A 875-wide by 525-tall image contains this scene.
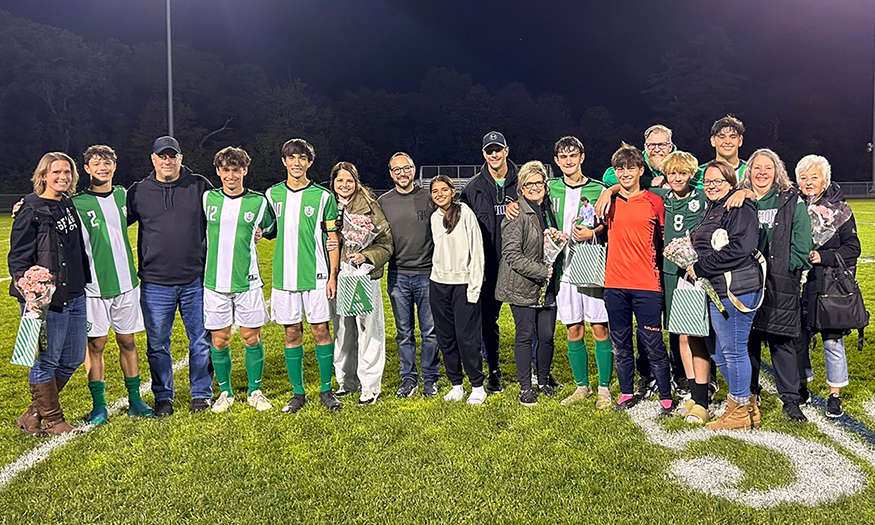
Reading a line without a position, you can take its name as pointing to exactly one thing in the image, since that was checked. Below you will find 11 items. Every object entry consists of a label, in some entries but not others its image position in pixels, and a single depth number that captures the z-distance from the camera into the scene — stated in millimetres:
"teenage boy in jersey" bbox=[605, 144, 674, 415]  4445
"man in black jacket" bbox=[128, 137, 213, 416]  4562
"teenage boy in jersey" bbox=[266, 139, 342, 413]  4734
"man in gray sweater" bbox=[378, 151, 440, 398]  5051
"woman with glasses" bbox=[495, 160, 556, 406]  4758
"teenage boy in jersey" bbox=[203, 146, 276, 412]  4629
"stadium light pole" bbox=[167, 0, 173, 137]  22803
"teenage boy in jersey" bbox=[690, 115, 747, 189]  4820
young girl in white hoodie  4871
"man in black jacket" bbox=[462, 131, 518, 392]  5207
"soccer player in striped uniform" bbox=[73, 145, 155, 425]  4461
